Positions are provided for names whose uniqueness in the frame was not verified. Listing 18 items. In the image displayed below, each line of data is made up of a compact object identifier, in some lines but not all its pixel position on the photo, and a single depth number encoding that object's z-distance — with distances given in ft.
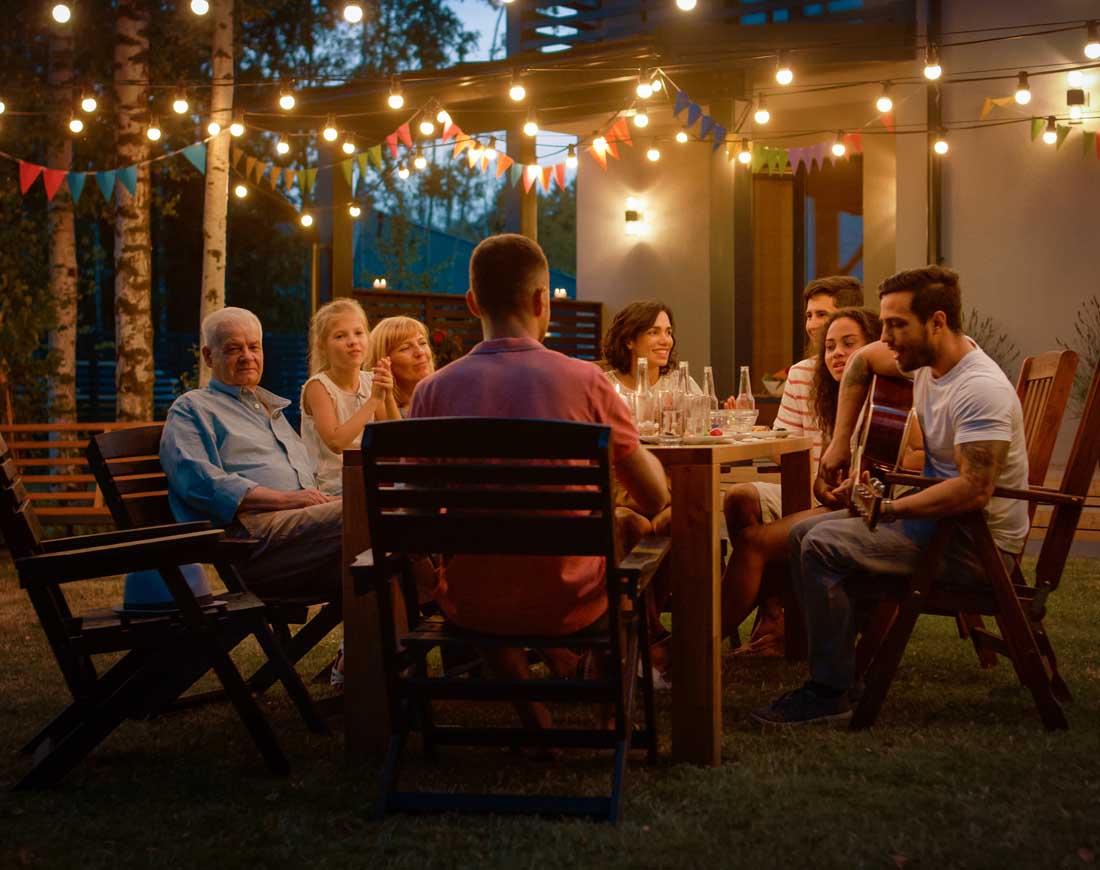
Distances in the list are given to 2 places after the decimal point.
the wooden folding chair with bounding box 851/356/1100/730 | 12.32
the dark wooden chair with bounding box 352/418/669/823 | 9.46
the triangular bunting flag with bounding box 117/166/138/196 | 33.58
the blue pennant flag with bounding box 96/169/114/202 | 31.91
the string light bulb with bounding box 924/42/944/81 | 32.76
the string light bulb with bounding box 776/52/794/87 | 31.09
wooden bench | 26.76
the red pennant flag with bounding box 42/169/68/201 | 35.09
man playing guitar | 12.69
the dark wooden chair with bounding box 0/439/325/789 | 10.91
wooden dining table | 11.35
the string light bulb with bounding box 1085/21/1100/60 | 30.97
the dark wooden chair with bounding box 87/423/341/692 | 13.28
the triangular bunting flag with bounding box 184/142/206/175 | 33.73
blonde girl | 15.90
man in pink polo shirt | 10.27
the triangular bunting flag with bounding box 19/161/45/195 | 32.73
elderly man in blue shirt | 13.66
